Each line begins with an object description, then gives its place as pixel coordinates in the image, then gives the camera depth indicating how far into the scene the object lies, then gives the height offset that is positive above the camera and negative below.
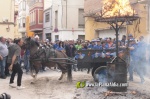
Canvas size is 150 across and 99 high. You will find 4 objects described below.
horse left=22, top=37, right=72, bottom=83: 10.88 -0.63
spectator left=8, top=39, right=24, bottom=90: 9.25 -0.62
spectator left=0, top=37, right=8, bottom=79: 12.17 -0.57
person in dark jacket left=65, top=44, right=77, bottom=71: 15.84 -0.55
